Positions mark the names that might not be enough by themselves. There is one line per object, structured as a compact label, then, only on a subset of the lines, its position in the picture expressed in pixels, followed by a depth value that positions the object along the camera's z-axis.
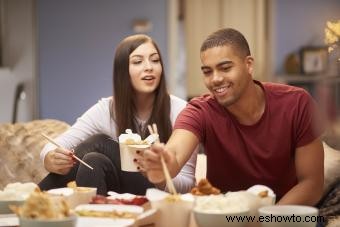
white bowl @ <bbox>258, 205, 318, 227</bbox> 2.66
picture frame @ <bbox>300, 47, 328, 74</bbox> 7.32
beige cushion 4.14
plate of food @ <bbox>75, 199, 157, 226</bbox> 2.76
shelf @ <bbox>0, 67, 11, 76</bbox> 6.98
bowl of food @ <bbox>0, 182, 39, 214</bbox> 2.92
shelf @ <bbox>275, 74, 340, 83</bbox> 7.35
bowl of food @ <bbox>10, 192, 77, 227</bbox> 2.64
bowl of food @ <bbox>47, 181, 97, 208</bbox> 2.92
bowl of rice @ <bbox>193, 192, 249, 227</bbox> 2.68
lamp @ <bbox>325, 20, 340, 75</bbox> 3.31
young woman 3.55
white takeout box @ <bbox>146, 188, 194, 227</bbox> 2.78
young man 3.28
